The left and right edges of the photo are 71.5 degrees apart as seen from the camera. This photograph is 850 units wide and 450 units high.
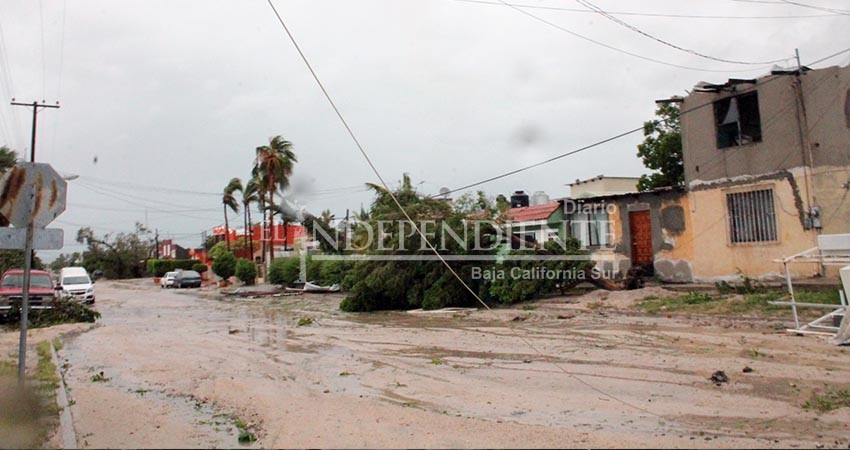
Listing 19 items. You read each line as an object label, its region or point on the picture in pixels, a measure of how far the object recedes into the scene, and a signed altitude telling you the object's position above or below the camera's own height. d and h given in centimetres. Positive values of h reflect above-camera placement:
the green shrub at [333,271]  3272 +8
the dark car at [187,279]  5067 -12
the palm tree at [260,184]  4532 +702
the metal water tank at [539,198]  3432 +388
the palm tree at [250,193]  5001 +724
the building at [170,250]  9456 +458
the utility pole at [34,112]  3195 +954
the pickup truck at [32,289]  1897 -17
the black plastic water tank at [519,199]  3719 +416
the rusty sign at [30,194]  760 +117
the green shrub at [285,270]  4050 +27
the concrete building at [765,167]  1527 +248
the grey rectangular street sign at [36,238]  758 +59
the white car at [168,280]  5247 -13
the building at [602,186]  3791 +499
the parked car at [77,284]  2838 -12
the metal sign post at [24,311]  759 -35
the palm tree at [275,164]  4397 +832
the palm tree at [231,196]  5991 +839
